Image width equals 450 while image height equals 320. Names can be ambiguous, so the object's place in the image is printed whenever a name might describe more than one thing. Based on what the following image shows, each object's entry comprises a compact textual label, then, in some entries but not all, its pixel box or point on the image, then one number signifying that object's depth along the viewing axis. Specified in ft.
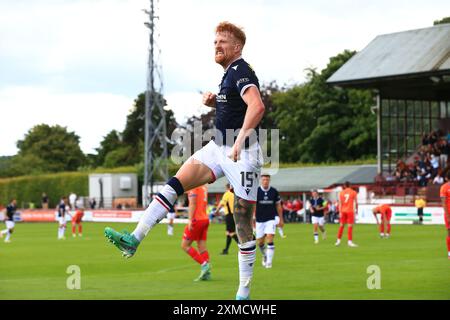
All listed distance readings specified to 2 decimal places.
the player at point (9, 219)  140.82
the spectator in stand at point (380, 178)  202.18
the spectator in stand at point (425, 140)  208.95
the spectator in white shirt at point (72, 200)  266.53
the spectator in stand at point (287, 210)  212.23
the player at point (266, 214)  75.92
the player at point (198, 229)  63.52
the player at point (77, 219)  155.22
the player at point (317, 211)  119.34
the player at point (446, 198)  74.69
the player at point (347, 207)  110.22
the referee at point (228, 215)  96.94
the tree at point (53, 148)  415.64
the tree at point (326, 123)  298.15
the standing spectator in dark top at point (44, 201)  288.30
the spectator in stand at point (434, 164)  188.55
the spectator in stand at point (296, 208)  211.20
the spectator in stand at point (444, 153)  190.08
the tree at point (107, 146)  437.17
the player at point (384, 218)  127.13
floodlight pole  222.69
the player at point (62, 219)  146.51
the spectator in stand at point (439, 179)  182.35
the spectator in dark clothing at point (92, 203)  269.64
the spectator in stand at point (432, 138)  204.80
